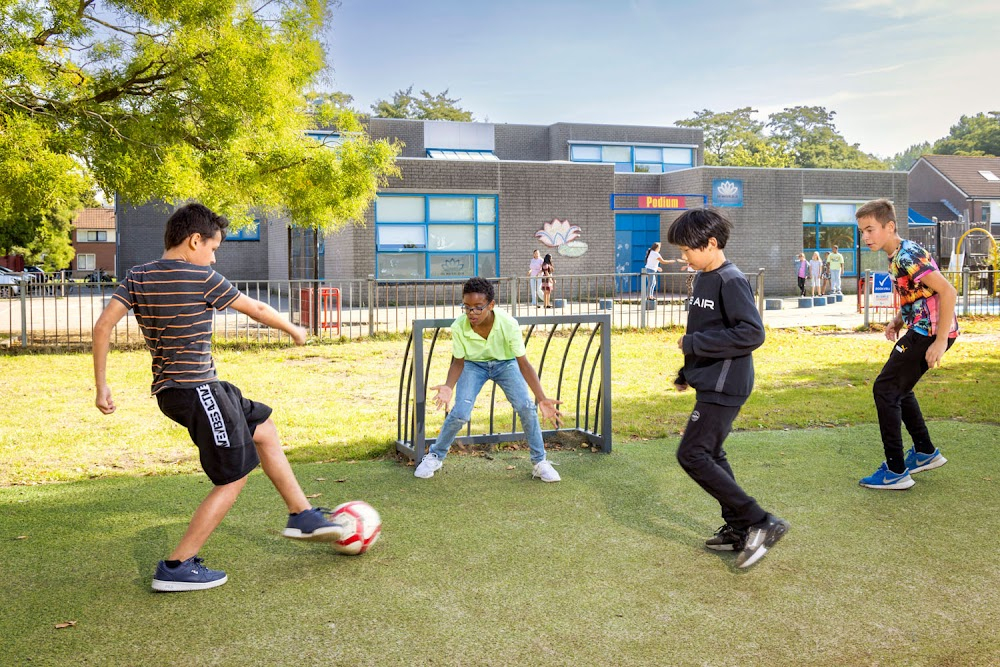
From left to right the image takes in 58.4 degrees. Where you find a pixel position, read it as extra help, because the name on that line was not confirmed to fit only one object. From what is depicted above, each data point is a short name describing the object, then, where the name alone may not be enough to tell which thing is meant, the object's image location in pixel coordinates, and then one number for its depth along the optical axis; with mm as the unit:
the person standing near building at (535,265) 26011
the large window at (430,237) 26500
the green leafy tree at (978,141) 90625
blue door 33062
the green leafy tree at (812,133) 82562
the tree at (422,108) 70625
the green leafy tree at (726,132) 72875
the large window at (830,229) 33125
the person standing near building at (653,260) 24547
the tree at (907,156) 158500
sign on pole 19303
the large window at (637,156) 43719
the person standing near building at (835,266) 28609
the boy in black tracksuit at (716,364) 4250
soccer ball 4465
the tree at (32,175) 12242
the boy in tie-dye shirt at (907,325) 5340
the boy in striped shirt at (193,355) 3906
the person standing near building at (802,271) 28094
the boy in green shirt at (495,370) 5926
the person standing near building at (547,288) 18094
